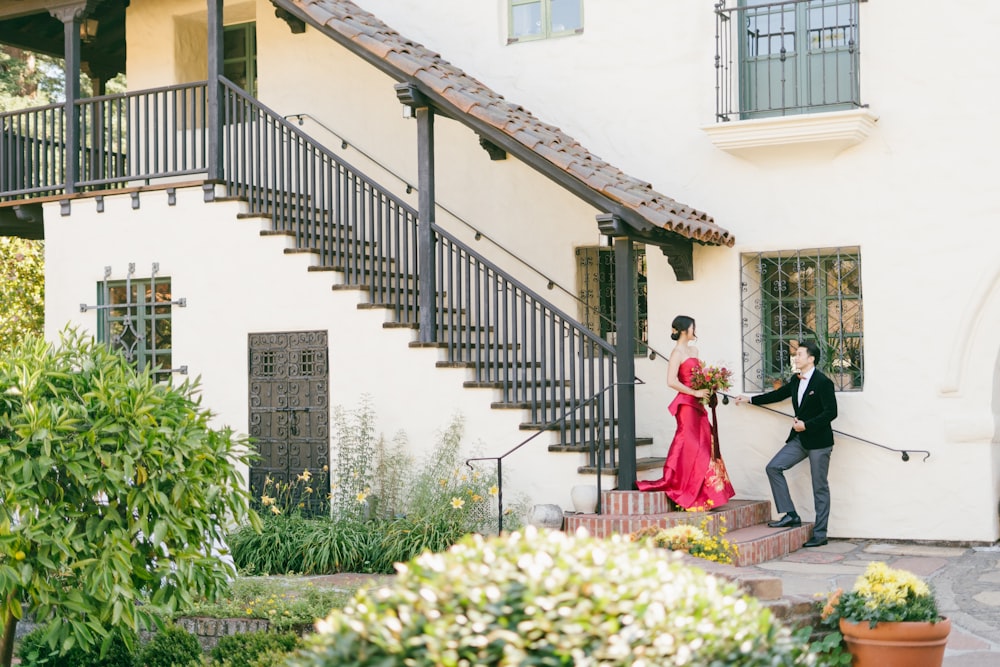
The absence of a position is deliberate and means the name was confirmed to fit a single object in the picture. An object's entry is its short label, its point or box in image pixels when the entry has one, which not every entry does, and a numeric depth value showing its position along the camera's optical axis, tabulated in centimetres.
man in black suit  1029
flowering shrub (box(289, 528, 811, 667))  361
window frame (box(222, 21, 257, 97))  1455
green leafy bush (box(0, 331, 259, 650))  635
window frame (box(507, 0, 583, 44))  1237
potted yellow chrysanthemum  618
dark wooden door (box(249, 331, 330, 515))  1148
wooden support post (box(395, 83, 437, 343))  1100
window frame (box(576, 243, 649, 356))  1213
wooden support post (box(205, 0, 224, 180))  1193
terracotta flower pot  617
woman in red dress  1002
